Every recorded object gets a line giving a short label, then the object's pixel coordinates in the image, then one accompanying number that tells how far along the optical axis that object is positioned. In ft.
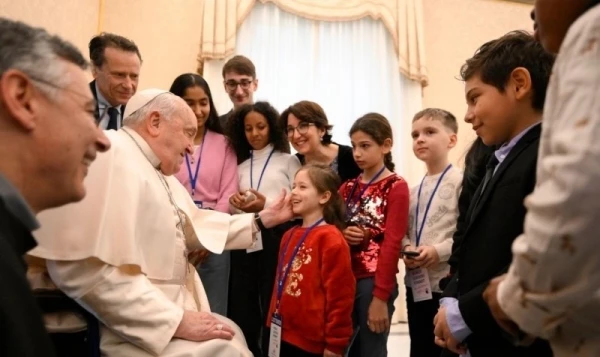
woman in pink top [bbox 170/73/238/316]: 10.27
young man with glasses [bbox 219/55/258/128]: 11.89
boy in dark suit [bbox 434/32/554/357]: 4.59
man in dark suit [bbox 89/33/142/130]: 9.95
